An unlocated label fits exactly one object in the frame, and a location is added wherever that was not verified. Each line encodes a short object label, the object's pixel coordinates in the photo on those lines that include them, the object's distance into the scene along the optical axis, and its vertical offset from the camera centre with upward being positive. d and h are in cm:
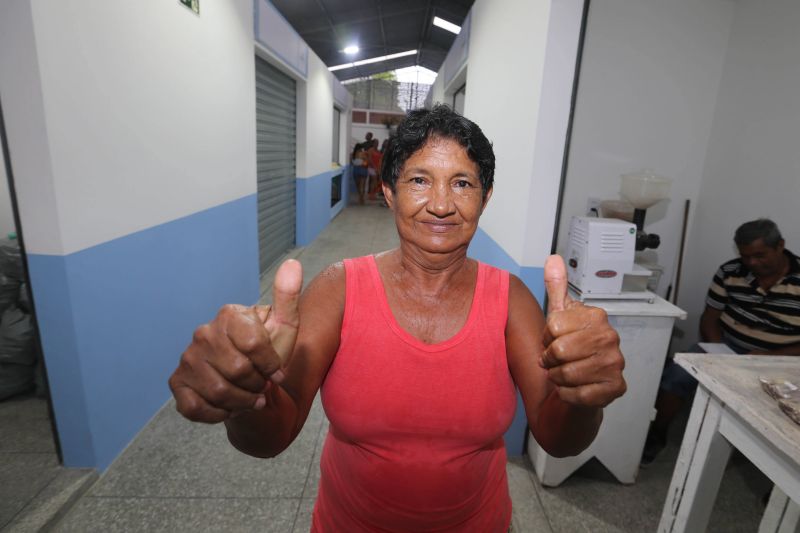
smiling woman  96 -46
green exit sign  262 +84
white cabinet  209 -109
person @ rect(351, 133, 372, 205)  1134 -32
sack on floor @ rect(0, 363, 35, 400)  252 -138
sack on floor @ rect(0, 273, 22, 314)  245 -86
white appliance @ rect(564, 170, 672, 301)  206 -43
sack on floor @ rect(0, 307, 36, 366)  243 -109
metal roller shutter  491 -11
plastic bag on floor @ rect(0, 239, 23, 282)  249 -70
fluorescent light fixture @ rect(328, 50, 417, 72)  1227 +265
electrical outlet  262 -23
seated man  217 -68
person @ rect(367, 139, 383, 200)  1102 -23
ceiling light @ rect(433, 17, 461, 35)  910 +280
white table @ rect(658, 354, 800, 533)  118 -75
